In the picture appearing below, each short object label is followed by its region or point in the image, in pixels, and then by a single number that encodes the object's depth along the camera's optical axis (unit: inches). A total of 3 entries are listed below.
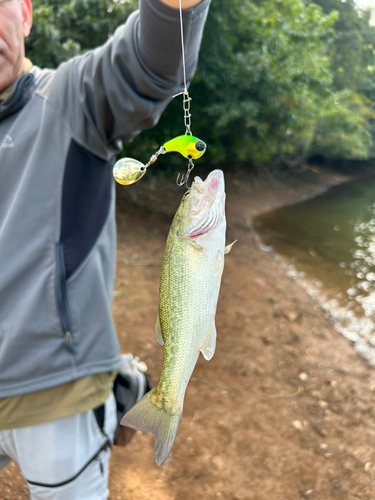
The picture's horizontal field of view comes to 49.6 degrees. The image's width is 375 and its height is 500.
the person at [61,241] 22.6
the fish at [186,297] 16.1
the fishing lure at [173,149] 15.4
